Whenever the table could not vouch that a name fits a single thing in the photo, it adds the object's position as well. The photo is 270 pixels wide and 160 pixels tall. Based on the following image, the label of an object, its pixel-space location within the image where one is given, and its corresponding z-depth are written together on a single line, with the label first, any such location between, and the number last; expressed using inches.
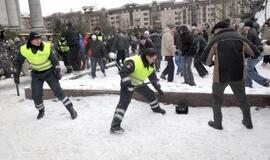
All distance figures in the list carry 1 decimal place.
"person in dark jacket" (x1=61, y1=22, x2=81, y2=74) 422.0
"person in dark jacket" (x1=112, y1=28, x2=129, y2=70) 490.3
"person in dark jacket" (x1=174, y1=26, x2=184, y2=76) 360.5
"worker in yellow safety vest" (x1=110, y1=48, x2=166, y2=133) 205.8
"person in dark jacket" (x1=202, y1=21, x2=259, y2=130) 188.4
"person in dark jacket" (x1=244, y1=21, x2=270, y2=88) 300.6
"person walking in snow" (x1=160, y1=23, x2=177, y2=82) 376.8
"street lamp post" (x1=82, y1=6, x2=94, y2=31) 762.8
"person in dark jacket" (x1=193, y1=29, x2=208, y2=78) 384.1
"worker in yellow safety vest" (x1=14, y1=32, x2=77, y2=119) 236.4
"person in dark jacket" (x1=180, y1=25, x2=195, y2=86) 342.3
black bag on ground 236.4
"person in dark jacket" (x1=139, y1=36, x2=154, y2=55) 401.3
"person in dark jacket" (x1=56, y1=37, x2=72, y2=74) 439.0
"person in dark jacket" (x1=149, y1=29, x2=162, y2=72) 488.7
